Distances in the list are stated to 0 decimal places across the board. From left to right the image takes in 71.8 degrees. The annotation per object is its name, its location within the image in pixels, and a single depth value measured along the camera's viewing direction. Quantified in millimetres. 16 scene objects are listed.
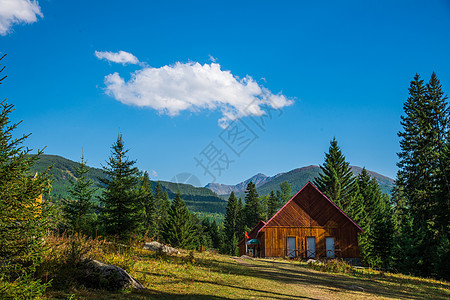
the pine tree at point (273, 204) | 86438
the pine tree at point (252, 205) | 82812
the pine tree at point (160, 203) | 81312
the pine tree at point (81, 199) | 27141
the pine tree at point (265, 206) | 82812
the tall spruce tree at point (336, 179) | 49662
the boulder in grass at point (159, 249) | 16406
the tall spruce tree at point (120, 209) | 20406
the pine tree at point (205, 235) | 83956
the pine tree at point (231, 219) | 88125
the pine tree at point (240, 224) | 86800
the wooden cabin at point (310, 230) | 33844
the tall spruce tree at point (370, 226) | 39594
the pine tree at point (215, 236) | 92062
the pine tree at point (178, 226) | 50438
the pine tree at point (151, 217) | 57112
